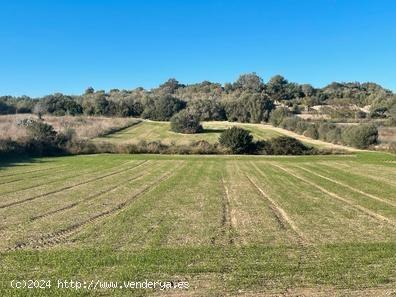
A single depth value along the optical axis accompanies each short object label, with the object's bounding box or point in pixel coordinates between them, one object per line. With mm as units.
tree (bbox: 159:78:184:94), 153900
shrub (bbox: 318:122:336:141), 61838
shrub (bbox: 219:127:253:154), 49875
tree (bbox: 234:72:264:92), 142750
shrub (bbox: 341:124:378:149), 54625
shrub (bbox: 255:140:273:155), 49781
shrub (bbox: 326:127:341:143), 59353
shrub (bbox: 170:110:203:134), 66250
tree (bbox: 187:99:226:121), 85312
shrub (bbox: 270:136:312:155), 49250
